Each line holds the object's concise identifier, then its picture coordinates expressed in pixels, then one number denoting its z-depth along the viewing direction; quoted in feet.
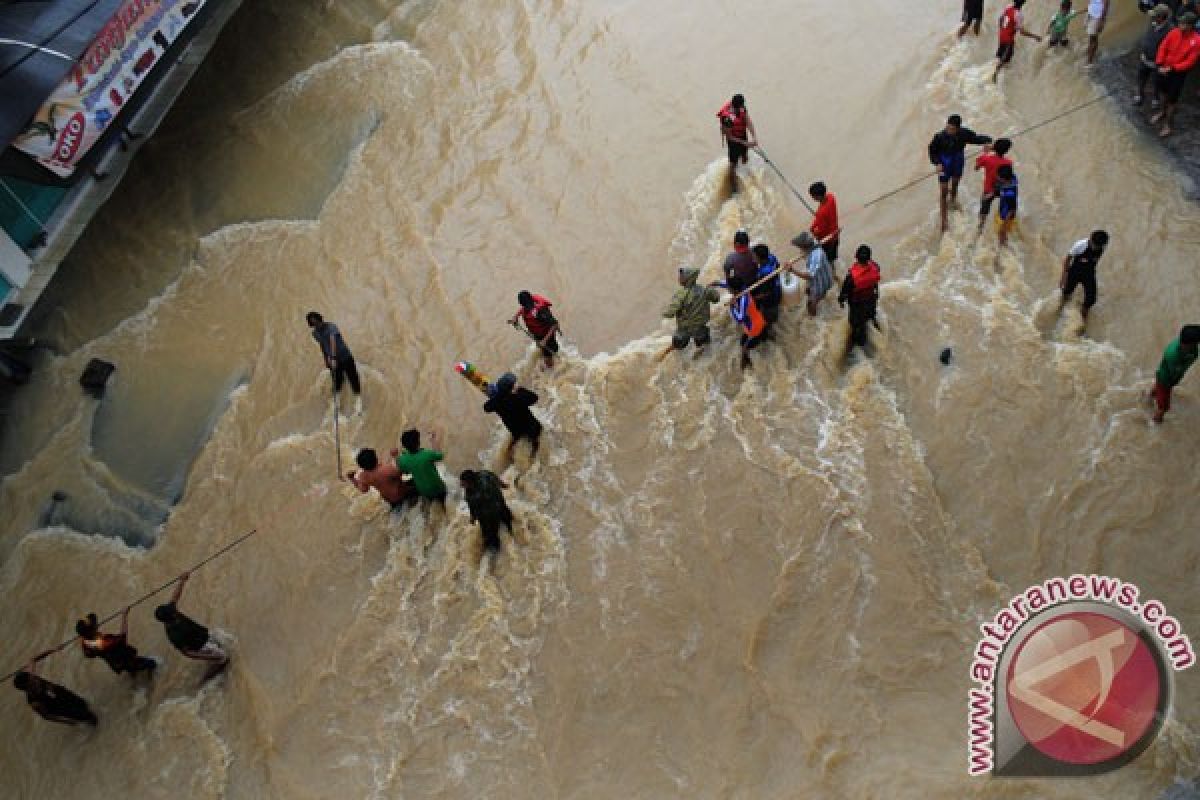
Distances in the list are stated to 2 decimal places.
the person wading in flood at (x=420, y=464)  28.60
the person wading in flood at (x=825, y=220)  32.65
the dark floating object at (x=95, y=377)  38.86
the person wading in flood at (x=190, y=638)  27.14
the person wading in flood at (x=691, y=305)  32.14
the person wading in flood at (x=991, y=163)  32.45
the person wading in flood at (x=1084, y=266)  29.30
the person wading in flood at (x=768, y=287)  31.73
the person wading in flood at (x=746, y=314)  31.63
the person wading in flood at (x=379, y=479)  28.96
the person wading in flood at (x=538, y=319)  32.40
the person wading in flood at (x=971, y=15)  42.32
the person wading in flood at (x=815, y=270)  32.50
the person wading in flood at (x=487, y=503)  27.32
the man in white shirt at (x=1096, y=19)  38.93
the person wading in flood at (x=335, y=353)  33.87
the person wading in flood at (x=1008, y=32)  39.88
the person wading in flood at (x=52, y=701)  26.66
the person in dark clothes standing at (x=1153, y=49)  37.27
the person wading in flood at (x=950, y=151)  33.71
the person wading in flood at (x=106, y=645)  27.94
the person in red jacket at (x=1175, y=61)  34.04
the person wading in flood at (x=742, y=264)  31.83
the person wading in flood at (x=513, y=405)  29.60
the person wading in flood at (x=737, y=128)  37.68
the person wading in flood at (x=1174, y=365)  25.75
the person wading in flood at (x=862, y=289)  30.32
